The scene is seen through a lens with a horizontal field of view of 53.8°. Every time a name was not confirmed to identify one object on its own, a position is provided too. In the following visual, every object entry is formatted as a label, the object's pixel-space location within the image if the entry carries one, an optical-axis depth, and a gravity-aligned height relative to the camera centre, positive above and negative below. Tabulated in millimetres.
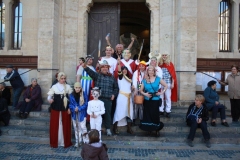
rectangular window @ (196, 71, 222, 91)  8312 +198
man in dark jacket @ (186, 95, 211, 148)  5777 -836
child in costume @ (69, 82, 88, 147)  5508 -651
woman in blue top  5840 -469
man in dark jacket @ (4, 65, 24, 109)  7926 +20
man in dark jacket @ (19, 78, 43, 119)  7112 -510
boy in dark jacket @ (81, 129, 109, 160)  3445 -971
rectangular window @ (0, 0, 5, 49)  9188 +2266
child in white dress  5336 -601
